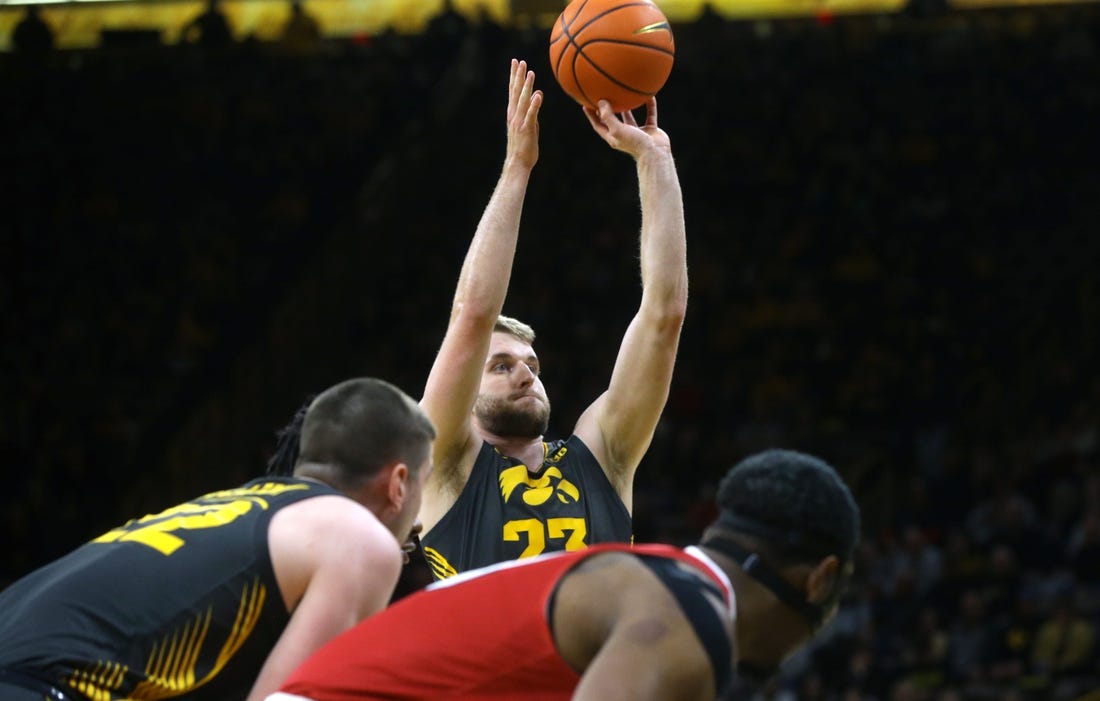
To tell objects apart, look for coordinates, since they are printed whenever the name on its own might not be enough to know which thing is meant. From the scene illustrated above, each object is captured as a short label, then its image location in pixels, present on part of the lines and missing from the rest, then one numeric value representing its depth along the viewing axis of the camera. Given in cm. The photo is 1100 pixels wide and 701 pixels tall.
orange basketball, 1000
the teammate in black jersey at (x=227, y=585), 577
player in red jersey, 489
